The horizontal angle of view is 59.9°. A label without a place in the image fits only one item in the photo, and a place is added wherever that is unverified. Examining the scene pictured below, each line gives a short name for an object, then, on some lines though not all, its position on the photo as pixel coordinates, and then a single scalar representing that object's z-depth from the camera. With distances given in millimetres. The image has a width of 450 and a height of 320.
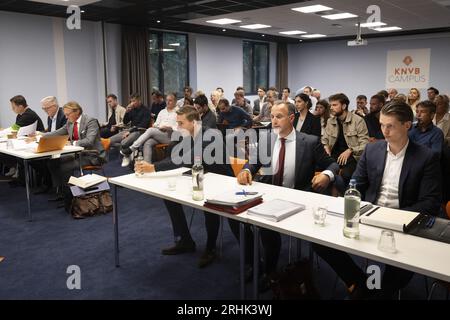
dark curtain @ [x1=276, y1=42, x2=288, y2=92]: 14280
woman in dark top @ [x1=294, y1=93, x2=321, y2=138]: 4828
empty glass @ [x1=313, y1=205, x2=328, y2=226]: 2107
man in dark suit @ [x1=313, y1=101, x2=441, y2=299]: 2262
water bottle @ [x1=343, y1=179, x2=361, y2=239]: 1924
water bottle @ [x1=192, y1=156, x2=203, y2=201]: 2590
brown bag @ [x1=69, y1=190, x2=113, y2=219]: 4426
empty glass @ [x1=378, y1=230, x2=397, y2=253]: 1764
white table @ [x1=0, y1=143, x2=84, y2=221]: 4198
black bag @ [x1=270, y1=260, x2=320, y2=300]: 2357
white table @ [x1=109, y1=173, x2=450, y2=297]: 1672
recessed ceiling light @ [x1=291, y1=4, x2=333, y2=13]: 7595
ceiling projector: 9198
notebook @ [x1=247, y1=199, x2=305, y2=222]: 2189
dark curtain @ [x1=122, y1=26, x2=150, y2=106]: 9188
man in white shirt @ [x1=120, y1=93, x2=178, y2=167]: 6504
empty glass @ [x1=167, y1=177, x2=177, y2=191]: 2861
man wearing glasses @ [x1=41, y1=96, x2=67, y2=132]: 5309
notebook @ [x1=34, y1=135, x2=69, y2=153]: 4309
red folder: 2329
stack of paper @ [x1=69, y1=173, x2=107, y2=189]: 4523
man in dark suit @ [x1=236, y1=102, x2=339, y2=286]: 2898
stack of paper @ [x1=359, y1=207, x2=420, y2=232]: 1988
